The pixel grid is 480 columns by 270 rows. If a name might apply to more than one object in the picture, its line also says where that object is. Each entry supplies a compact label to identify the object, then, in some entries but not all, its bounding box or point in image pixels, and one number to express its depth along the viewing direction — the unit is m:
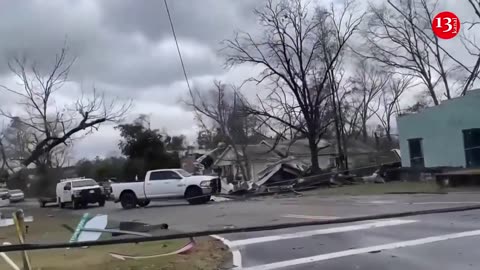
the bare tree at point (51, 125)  44.97
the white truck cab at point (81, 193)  35.78
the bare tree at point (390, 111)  73.56
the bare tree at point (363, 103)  69.88
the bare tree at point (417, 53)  51.72
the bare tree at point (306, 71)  51.38
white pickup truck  29.41
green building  31.30
